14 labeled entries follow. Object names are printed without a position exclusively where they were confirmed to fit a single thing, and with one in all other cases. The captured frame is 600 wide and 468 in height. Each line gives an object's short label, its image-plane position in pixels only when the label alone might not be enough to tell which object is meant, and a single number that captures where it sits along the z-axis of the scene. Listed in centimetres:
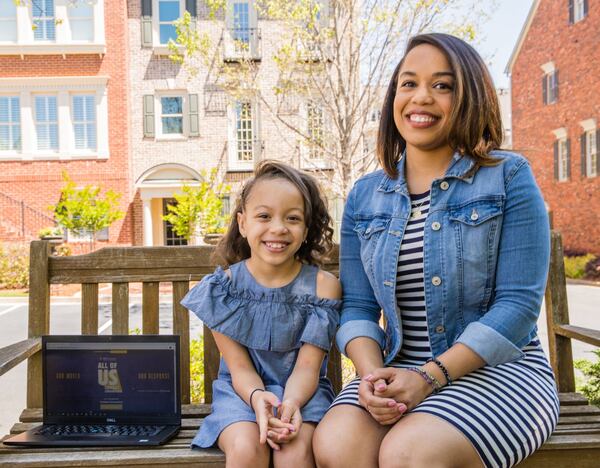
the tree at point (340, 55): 707
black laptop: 256
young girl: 232
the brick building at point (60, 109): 1870
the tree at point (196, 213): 1584
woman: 192
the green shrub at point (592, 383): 409
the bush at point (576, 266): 1794
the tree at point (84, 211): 1661
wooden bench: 285
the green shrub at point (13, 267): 1620
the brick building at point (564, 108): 1964
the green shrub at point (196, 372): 394
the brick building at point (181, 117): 1902
